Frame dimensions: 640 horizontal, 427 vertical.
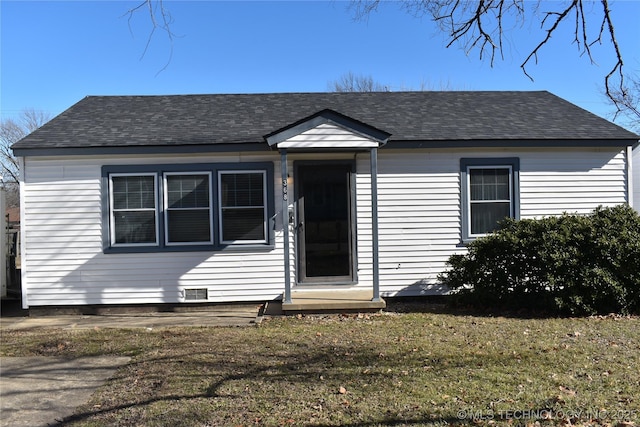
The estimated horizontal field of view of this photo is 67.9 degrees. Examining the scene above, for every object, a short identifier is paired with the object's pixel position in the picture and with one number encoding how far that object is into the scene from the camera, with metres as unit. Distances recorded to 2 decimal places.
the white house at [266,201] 8.66
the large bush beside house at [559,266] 7.30
